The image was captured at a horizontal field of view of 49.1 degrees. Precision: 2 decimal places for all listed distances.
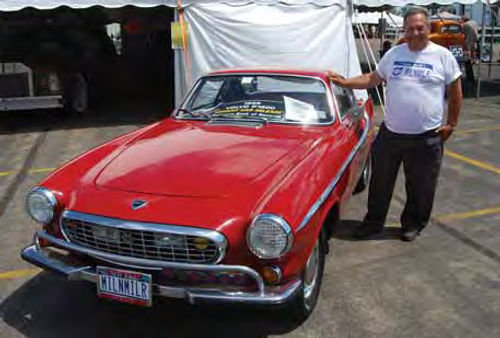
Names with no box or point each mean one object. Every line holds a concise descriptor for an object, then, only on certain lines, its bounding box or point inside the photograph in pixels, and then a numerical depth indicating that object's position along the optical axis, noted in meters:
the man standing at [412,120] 4.07
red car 2.79
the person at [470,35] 15.28
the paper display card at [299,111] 4.19
